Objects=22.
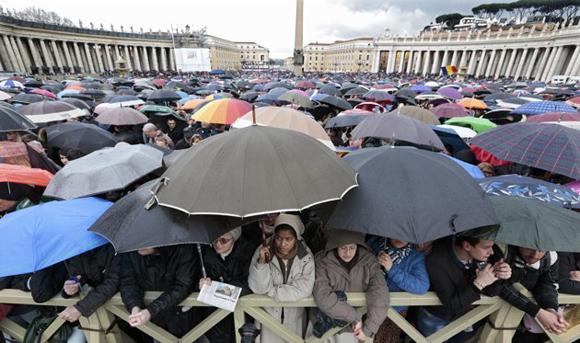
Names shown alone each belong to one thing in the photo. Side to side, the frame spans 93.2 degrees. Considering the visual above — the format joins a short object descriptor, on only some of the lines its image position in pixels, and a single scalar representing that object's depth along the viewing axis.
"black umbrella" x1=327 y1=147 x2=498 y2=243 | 2.07
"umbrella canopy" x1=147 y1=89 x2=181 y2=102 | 11.12
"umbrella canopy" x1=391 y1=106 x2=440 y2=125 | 6.84
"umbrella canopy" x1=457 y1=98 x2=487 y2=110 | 10.52
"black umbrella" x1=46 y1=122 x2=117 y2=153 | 4.96
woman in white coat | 2.29
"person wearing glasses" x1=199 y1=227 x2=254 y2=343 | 2.44
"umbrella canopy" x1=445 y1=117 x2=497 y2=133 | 6.74
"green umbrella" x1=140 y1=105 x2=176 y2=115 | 8.26
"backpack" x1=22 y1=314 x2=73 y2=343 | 2.50
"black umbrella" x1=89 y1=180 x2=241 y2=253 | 1.95
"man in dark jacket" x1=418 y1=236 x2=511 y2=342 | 2.26
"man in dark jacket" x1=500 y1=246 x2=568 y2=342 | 2.27
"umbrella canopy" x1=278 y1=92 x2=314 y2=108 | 8.88
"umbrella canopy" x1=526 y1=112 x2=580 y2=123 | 5.54
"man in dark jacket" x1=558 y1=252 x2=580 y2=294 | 2.50
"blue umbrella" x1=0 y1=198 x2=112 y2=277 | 1.93
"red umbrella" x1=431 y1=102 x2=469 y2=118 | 8.75
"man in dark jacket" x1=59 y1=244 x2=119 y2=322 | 2.22
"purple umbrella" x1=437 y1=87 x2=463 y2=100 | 14.48
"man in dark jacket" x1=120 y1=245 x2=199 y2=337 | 2.26
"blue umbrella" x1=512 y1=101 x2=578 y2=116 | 6.83
